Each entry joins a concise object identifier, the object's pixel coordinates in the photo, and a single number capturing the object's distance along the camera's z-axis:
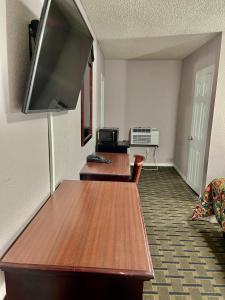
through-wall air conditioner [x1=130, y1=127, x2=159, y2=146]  5.29
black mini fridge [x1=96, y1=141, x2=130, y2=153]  3.81
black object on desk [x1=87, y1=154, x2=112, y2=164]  2.92
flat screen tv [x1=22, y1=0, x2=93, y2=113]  0.96
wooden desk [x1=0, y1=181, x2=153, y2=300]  0.89
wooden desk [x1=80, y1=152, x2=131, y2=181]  2.39
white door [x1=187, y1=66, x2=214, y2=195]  3.58
